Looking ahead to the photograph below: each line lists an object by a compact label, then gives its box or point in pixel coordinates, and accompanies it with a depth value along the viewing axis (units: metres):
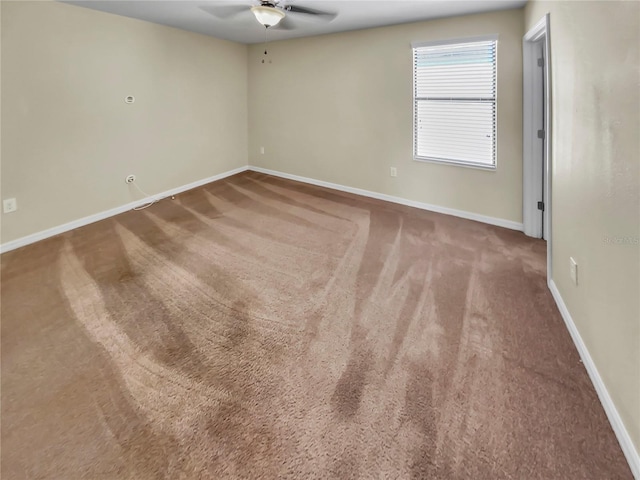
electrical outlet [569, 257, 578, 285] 1.98
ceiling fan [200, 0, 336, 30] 3.06
